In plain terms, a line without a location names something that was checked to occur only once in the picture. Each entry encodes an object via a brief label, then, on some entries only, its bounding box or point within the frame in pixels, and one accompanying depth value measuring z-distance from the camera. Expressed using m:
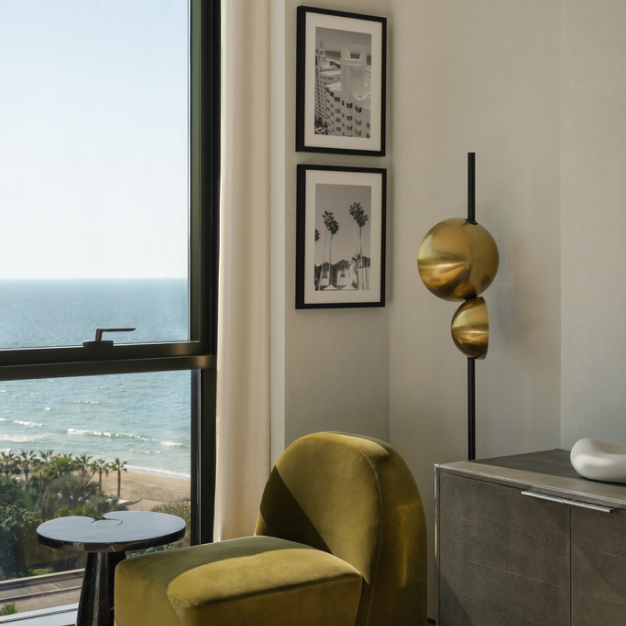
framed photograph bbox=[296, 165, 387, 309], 2.88
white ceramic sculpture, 1.79
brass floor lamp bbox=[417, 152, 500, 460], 2.31
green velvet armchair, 1.92
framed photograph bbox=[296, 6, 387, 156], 2.86
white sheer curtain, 2.89
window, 2.68
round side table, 2.14
